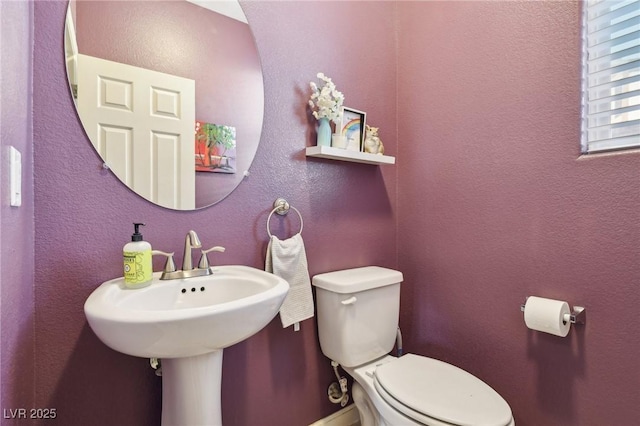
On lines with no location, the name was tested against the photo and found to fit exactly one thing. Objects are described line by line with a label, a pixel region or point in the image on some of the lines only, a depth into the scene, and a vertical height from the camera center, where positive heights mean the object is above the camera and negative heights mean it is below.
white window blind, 1.06 +0.47
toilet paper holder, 1.10 -0.37
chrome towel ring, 1.28 +0.01
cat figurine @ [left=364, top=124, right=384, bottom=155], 1.53 +0.32
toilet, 0.97 -0.60
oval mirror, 0.96 +0.40
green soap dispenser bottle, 0.89 -0.16
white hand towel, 1.24 -0.25
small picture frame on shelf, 1.45 +0.38
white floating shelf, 1.31 +0.24
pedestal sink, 0.67 -0.27
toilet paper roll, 1.09 -0.37
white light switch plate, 0.64 +0.07
